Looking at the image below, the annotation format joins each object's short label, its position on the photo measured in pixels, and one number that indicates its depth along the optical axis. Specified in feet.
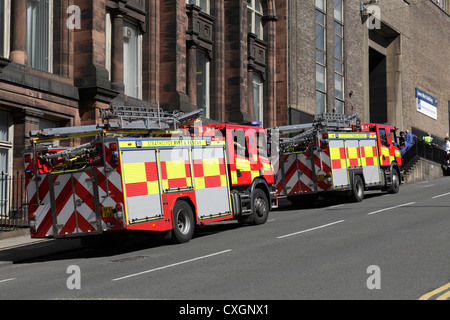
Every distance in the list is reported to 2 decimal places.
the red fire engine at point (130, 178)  46.55
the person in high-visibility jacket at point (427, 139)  141.40
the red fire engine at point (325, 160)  76.02
